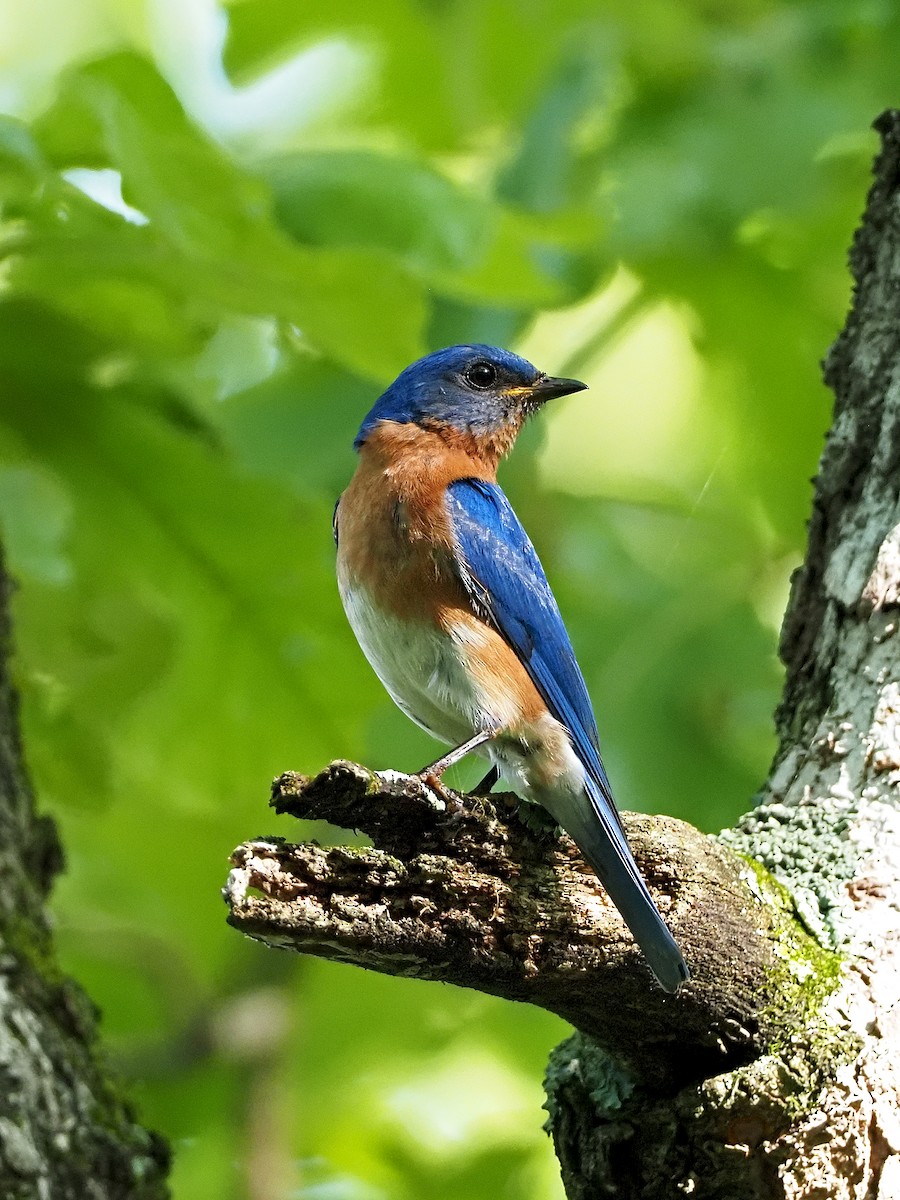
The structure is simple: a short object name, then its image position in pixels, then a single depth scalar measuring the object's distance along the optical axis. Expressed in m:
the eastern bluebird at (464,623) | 7.68
